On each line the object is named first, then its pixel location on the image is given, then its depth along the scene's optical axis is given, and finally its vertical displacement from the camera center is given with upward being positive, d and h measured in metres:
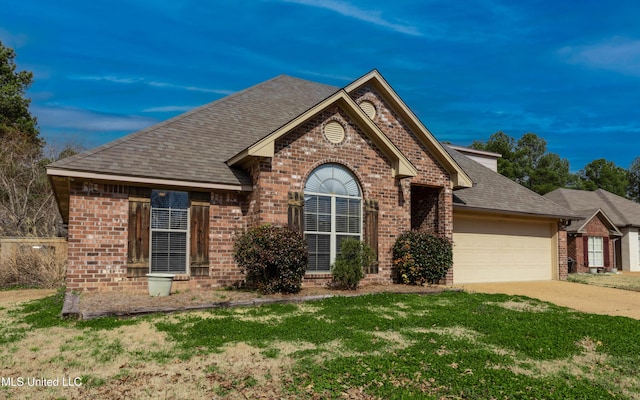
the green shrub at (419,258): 13.34 -0.77
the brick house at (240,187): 10.93 +1.07
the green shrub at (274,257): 10.71 -0.62
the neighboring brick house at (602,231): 24.00 +0.06
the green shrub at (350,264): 11.94 -0.85
